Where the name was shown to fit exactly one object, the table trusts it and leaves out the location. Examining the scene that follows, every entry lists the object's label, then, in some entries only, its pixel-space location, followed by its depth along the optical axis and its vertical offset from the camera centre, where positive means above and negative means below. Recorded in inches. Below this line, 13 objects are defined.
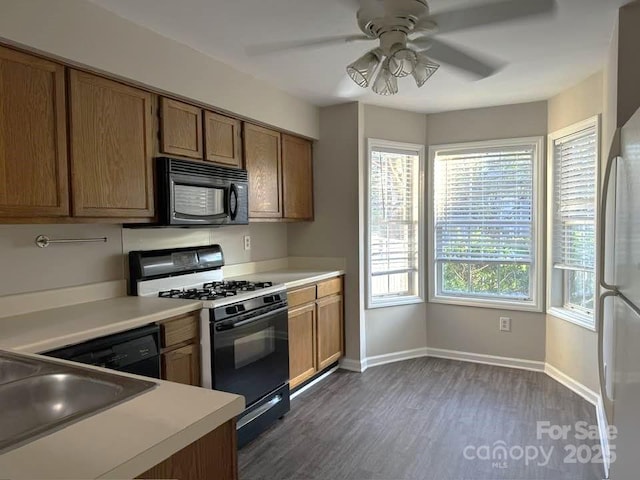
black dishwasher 71.2 -21.4
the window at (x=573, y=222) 131.1 -0.5
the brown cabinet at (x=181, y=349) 87.4 -25.2
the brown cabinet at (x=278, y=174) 132.8 +15.8
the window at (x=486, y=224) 156.1 -1.0
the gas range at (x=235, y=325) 96.3 -23.5
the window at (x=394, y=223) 162.1 -0.3
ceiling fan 84.0 +39.5
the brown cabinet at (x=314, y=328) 130.0 -33.1
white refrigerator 49.8 -11.1
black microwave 101.1 +7.6
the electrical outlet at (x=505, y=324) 159.9 -36.8
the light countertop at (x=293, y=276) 129.8 -16.4
